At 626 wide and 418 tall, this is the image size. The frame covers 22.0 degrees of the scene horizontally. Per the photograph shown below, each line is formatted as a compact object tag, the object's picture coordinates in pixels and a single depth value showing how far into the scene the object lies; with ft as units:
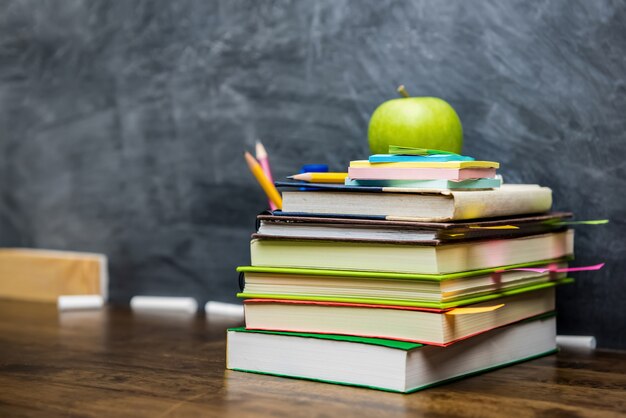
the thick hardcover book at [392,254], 3.69
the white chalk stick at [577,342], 4.25
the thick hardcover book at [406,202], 3.71
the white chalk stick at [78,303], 5.03
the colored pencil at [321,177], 3.91
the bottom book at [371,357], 3.67
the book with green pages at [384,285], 3.69
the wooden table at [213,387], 3.54
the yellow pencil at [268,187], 4.16
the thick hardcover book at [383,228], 3.70
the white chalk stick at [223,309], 4.85
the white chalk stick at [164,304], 4.97
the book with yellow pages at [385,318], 3.68
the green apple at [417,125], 4.05
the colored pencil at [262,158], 4.33
